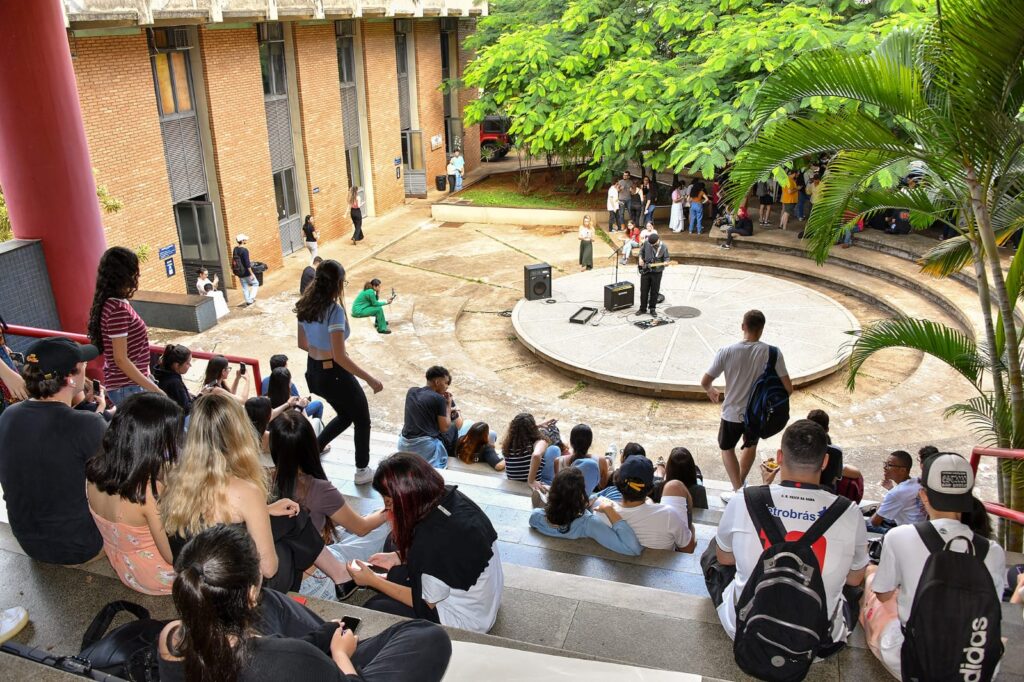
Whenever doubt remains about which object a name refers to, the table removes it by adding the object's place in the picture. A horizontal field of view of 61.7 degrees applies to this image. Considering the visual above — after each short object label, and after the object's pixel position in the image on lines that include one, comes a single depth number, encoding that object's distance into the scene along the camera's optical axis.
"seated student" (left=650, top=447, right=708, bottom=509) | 7.25
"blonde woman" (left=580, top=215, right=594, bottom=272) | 20.28
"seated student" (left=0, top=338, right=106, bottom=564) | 4.58
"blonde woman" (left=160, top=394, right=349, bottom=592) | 3.88
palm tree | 5.79
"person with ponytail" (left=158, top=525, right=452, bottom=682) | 2.73
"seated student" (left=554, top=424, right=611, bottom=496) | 7.89
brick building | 16.30
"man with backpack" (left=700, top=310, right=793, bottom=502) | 7.68
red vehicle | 35.44
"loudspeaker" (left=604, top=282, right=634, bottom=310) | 16.95
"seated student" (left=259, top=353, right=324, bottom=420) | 9.03
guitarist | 15.80
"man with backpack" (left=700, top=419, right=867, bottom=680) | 3.99
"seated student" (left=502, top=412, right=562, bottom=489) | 8.42
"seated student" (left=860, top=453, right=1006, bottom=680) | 4.00
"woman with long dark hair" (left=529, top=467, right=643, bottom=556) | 6.33
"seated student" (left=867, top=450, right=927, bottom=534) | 6.62
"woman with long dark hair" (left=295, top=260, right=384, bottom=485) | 7.09
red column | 8.47
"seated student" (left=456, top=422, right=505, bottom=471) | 9.28
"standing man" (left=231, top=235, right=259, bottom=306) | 18.20
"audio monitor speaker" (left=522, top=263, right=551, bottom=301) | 17.86
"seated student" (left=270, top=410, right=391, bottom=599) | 4.90
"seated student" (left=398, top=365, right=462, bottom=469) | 8.71
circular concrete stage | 14.28
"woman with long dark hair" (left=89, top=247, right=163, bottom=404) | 6.55
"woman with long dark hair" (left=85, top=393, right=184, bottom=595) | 4.09
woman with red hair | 4.29
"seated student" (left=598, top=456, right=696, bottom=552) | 6.29
